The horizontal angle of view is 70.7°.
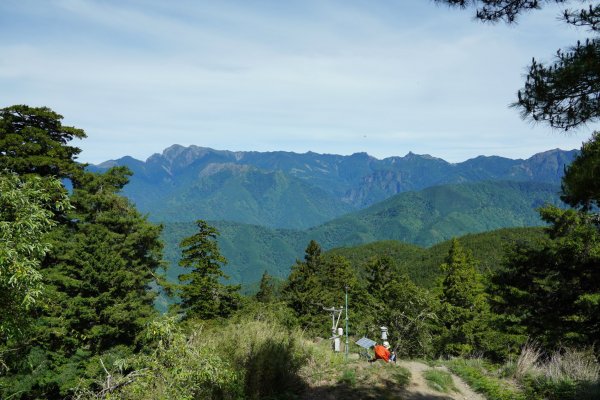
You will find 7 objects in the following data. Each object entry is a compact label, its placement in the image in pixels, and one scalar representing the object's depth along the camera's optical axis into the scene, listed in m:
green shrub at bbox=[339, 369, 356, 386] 8.25
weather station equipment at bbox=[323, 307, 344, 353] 12.60
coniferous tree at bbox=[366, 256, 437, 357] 26.64
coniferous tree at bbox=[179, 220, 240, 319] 28.62
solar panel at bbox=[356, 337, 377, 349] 11.22
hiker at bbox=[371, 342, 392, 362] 10.00
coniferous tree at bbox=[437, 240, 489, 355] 32.94
